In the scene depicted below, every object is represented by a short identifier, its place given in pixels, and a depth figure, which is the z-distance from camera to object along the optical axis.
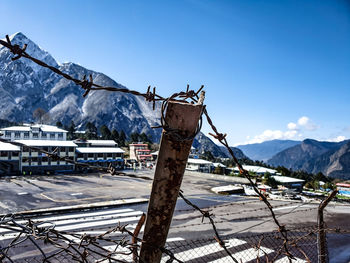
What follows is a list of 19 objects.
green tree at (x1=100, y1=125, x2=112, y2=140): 81.44
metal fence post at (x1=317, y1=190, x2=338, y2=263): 2.90
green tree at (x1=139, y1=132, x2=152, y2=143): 89.31
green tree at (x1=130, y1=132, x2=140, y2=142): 85.97
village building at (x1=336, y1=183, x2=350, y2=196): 47.85
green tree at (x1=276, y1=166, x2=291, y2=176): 63.75
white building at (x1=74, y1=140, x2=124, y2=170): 46.32
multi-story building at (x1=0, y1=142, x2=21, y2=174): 36.56
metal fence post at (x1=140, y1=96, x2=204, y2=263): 1.39
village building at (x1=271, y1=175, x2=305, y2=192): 47.37
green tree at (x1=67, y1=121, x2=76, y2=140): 83.31
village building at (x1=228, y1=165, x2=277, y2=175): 56.90
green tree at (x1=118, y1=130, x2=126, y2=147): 82.69
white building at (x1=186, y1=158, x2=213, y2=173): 56.66
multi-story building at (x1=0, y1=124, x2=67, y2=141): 50.22
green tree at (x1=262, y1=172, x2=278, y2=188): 40.13
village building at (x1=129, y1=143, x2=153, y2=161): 63.18
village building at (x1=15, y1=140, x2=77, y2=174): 38.56
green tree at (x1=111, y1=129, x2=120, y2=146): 83.56
